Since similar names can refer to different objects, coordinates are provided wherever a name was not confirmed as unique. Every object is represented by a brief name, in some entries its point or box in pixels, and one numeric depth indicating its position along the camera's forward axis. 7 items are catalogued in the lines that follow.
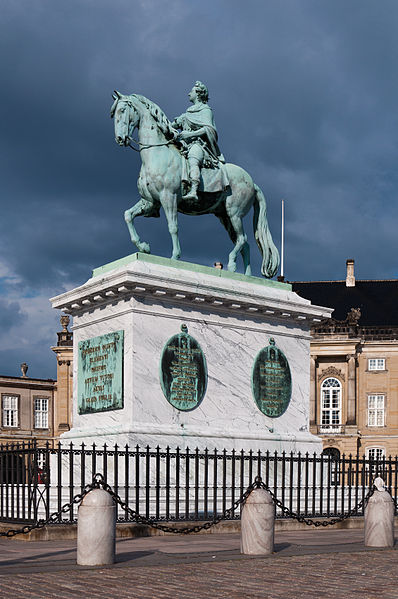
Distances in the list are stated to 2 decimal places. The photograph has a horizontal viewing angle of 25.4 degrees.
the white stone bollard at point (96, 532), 8.71
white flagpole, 44.13
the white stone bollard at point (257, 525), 9.78
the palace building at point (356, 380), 61.28
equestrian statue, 14.69
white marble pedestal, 13.27
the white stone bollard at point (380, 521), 10.92
